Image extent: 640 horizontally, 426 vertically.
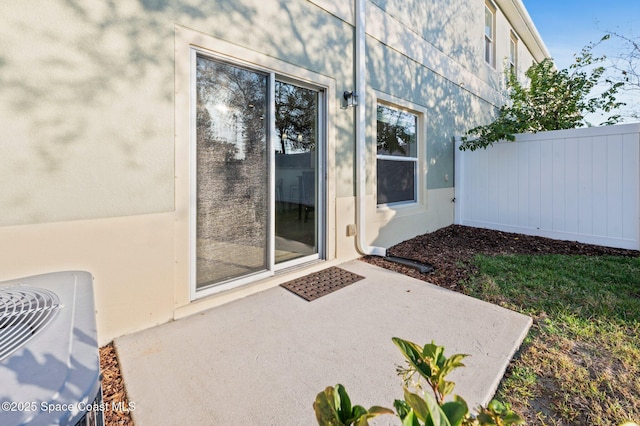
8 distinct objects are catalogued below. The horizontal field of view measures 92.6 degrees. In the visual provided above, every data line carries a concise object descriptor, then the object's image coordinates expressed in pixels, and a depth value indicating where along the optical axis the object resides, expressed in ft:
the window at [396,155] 15.96
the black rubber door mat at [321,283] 10.10
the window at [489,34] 25.71
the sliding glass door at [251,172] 9.07
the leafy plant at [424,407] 2.39
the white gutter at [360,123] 13.35
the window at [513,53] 29.71
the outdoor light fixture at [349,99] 12.89
